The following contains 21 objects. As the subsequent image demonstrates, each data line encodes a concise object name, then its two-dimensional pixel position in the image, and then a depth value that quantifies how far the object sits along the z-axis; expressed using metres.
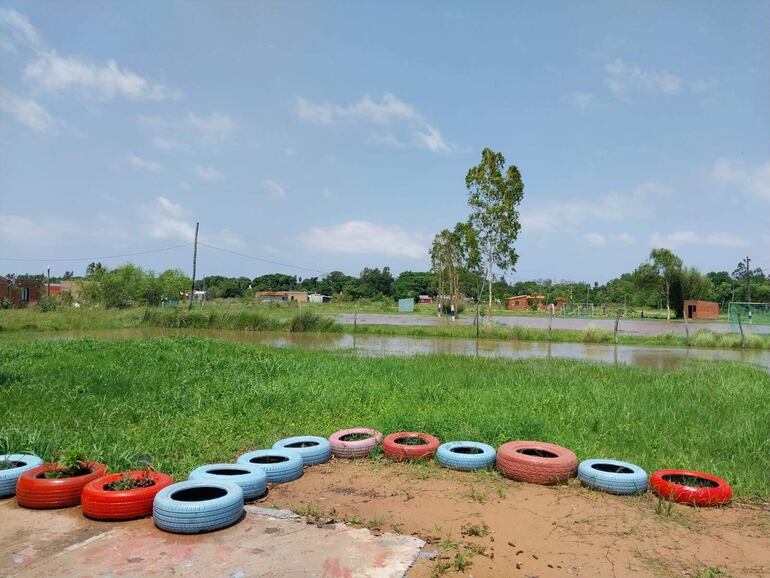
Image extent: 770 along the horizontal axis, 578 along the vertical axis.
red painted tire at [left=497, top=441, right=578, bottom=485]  5.49
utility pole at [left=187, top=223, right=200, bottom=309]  41.59
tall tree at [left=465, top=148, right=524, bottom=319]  32.03
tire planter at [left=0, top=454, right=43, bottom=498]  5.04
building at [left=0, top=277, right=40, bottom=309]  56.09
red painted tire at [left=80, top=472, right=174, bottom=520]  4.42
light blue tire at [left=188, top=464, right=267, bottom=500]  4.99
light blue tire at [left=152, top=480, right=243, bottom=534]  4.14
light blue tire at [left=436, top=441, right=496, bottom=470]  5.89
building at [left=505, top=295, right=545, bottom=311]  82.12
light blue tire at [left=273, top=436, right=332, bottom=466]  6.20
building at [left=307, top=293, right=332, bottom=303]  102.00
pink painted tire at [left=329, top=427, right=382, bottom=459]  6.46
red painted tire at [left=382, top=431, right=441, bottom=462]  6.25
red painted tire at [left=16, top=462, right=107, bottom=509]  4.75
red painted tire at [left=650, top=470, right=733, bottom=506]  4.96
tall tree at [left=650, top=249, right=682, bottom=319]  61.97
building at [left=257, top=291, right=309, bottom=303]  97.69
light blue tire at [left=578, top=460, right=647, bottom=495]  5.18
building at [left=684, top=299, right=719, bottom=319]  58.19
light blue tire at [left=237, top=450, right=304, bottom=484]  5.58
